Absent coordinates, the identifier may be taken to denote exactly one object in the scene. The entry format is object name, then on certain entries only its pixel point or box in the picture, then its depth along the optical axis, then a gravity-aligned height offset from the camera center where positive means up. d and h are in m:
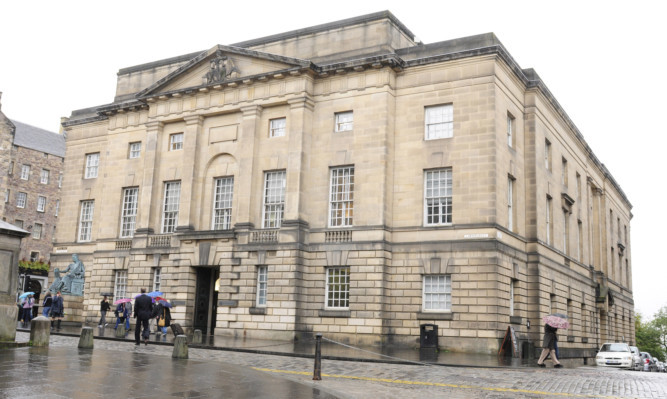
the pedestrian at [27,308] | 34.94 -0.94
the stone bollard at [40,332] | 16.73 -1.06
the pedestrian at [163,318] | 28.00 -0.93
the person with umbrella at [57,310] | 30.91 -0.86
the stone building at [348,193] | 28.62 +5.56
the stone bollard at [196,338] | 24.92 -1.55
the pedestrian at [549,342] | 22.00 -0.98
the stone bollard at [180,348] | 16.94 -1.34
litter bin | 27.27 -1.18
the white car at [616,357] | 31.56 -2.04
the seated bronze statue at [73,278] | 39.09 +0.91
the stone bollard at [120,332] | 26.30 -1.52
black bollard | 14.54 -1.44
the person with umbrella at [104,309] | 32.03 -0.74
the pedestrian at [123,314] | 31.42 -0.94
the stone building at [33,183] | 66.19 +11.69
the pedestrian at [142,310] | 21.73 -0.48
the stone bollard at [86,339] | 17.97 -1.28
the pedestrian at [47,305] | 32.06 -0.66
